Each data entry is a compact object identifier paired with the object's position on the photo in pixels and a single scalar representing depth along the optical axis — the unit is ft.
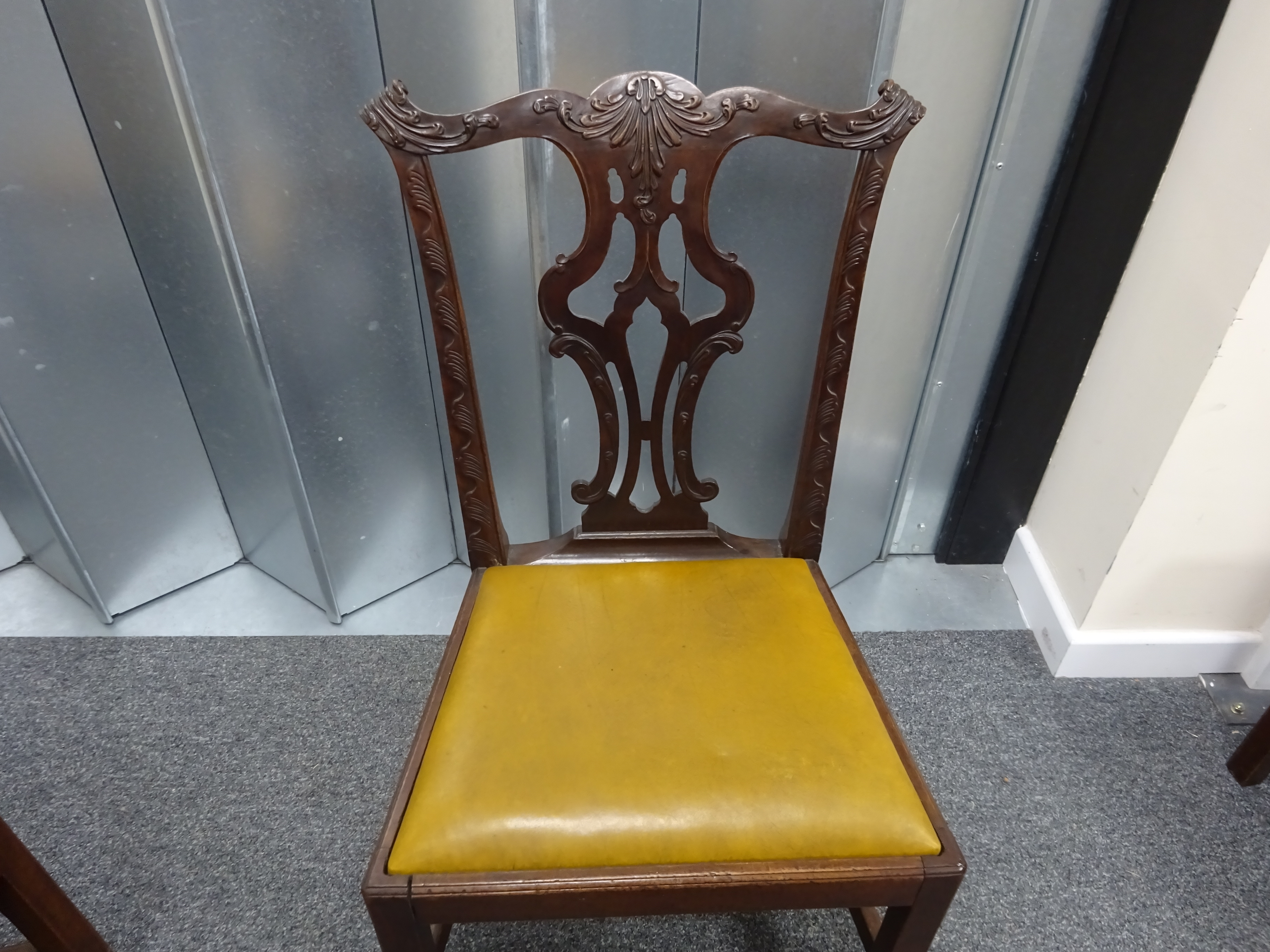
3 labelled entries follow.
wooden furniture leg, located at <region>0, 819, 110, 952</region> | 2.74
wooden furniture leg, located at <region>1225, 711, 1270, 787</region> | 3.99
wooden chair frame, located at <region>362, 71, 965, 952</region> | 2.29
